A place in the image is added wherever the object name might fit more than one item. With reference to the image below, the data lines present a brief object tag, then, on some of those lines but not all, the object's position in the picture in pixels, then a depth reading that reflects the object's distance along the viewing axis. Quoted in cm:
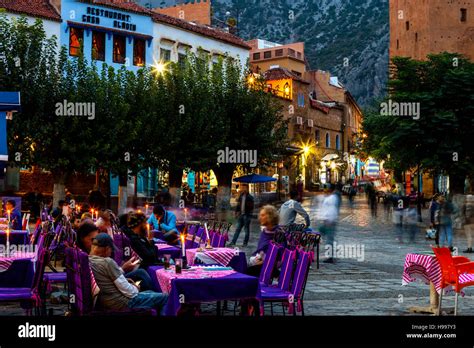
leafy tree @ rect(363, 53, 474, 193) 2989
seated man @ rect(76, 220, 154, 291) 859
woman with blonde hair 1013
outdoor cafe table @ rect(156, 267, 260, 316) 730
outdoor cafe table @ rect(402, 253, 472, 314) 980
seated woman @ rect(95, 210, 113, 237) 1158
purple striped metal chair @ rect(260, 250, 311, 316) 808
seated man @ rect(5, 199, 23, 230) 1644
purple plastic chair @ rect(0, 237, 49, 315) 800
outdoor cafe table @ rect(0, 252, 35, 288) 886
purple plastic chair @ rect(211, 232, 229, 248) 1191
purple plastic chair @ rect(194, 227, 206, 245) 1280
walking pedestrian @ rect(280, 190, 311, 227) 1514
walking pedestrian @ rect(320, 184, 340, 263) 1656
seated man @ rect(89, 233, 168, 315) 728
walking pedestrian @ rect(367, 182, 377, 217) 3944
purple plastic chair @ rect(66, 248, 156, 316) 716
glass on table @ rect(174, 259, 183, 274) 785
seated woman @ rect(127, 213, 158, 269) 942
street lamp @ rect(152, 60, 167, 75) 3634
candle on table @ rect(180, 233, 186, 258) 804
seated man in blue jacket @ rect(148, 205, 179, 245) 1304
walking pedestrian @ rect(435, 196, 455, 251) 2048
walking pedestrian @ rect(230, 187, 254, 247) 2028
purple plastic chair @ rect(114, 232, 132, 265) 1002
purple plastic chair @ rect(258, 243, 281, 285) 911
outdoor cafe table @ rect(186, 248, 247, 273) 1007
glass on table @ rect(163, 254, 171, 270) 832
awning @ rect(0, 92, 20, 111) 1266
